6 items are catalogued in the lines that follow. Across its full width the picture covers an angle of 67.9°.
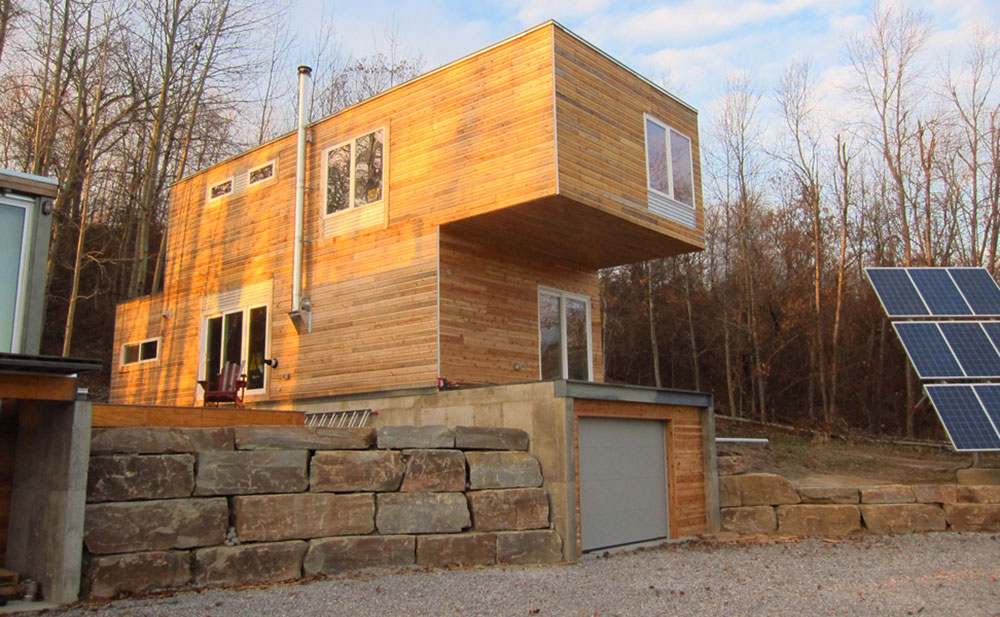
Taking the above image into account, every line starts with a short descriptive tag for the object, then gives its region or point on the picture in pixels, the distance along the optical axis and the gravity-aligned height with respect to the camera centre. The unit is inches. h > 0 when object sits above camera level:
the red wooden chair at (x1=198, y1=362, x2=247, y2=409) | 416.5 +28.1
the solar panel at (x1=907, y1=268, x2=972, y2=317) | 462.0 +88.0
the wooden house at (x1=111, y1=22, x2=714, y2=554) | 373.4 +110.4
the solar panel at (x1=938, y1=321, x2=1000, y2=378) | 430.3 +48.8
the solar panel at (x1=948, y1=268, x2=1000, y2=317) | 463.5 +90.3
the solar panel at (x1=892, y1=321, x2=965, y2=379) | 424.8 +47.1
